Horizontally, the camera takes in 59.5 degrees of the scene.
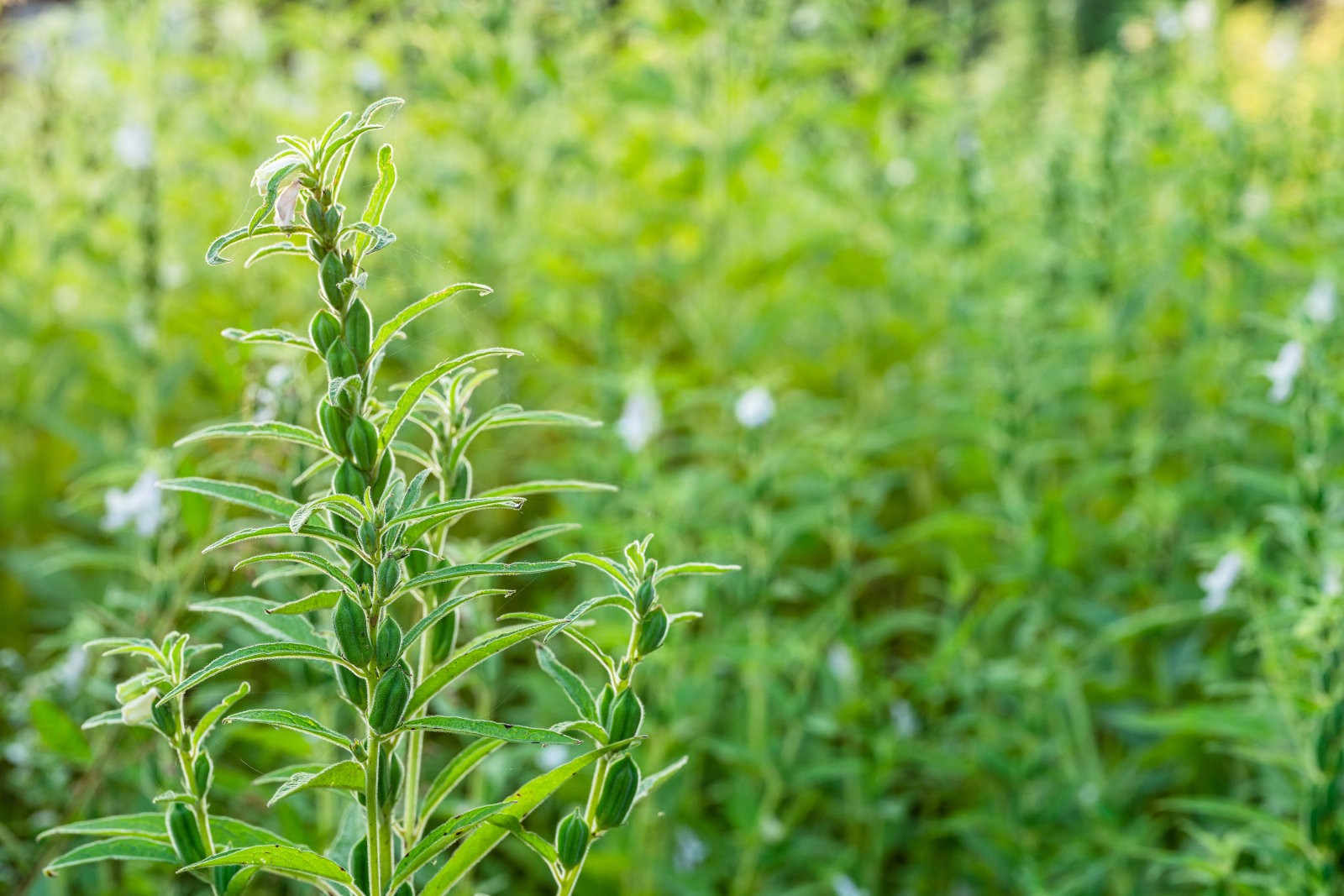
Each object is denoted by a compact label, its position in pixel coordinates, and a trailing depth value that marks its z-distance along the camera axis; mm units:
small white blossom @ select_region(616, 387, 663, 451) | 2508
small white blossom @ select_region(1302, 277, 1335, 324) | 2305
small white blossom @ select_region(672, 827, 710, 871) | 2354
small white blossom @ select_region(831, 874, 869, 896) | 2170
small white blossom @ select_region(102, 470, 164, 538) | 1767
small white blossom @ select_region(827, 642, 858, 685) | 2334
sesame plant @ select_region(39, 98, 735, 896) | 815
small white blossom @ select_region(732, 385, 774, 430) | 2283
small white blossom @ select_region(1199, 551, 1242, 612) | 2053
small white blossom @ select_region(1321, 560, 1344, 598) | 1670
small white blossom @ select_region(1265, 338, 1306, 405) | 1975
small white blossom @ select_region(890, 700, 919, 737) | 2543
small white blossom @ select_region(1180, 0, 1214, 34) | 4160
